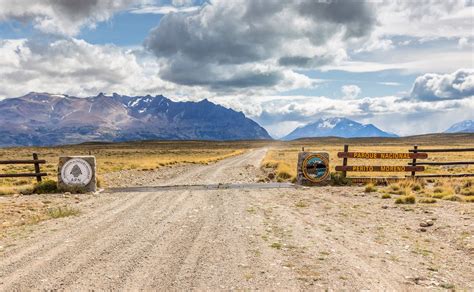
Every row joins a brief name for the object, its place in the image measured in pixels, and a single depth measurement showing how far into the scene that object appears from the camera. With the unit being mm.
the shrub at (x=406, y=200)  16750
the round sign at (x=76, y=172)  21234
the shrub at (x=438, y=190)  19134
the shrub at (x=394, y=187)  20202
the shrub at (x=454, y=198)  17125
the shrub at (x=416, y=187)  20347
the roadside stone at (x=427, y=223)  12117
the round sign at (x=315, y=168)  23391
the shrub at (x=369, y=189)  20541
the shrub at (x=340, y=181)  23641
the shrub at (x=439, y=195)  18000
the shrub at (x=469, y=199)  16562
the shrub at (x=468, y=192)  18578
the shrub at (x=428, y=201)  16656
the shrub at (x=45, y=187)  21250
